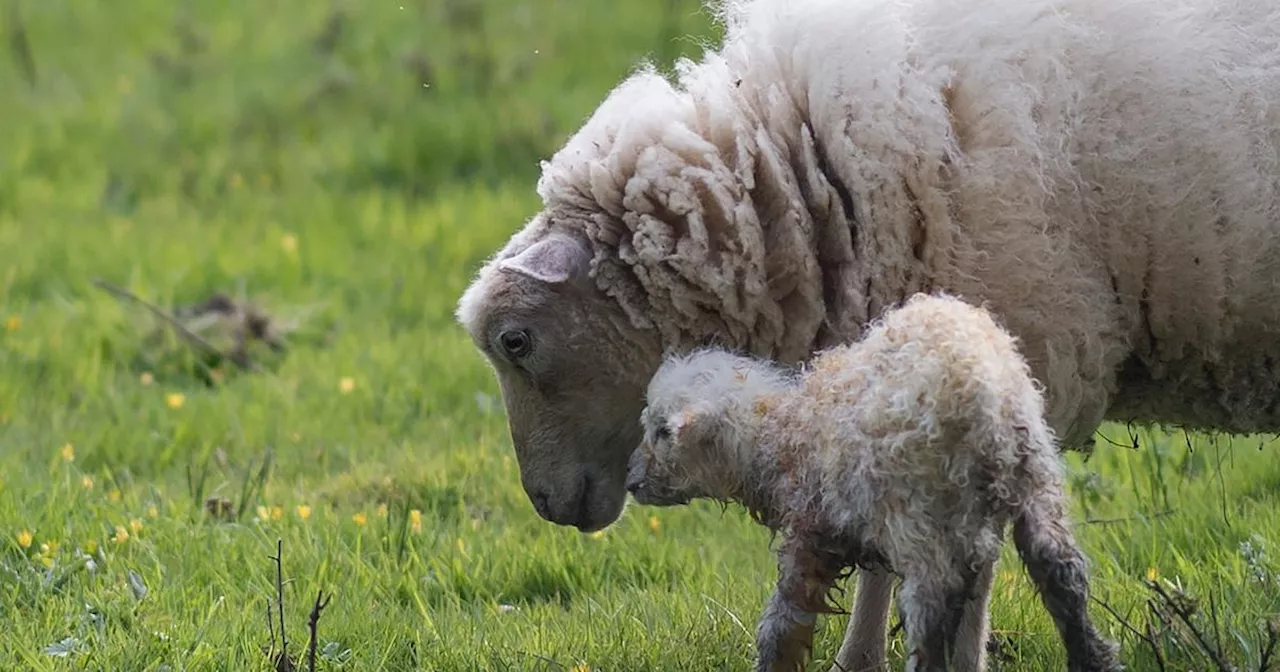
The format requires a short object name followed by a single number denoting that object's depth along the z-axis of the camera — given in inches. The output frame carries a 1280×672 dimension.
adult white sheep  309.7
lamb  251.3
